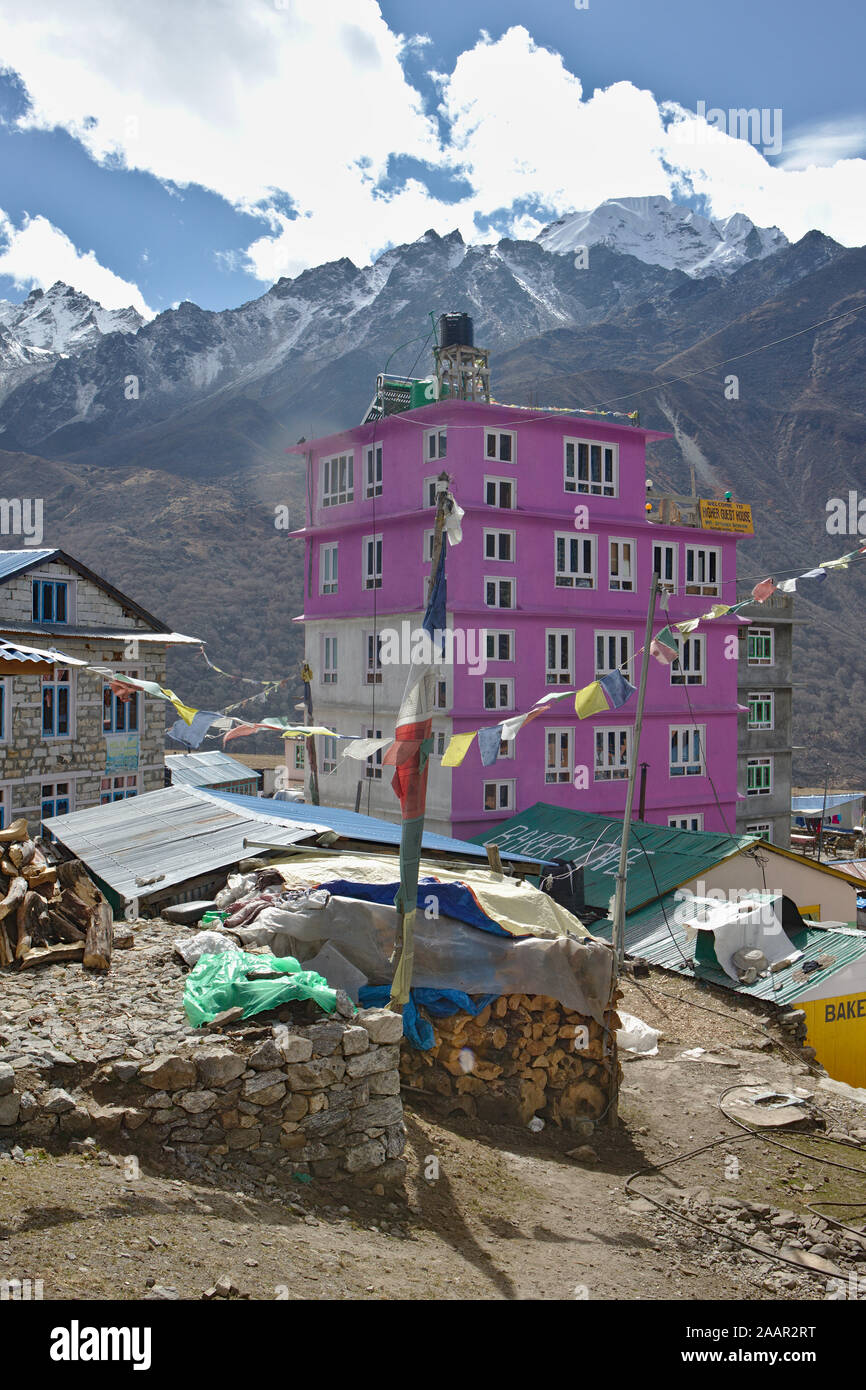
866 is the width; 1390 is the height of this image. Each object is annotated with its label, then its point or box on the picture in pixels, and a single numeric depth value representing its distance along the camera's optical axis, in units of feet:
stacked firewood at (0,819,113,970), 37.60
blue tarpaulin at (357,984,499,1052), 39.60
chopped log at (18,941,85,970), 37.06
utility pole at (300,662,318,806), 94.73
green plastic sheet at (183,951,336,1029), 31.65
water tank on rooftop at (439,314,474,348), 119.85
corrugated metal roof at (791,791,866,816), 210.51
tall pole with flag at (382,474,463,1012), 36.06
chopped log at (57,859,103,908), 42.57
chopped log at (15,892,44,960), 37.99
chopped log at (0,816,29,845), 45.24
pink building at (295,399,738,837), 110.52
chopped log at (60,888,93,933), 40.68
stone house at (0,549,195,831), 94.02
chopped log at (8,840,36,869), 42.50
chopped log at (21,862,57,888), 41.63
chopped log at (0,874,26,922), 38.47
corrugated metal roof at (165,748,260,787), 123.54
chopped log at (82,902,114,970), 36.96
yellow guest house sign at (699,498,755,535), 131.95
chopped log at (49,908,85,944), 39.85
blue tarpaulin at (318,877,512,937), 42.01
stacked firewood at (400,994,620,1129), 40.24
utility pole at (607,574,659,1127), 59.00
